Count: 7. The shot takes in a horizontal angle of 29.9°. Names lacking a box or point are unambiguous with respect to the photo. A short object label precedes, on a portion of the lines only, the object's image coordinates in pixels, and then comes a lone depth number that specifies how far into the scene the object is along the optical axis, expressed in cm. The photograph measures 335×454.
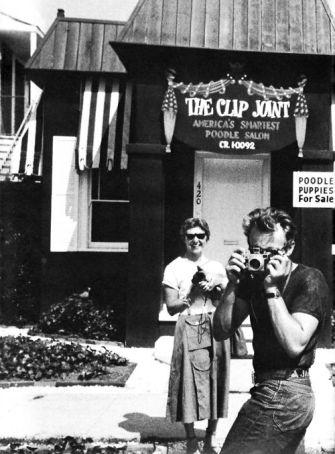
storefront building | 881
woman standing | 461
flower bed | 685
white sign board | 881
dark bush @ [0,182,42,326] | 1052
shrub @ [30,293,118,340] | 939
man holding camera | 267
